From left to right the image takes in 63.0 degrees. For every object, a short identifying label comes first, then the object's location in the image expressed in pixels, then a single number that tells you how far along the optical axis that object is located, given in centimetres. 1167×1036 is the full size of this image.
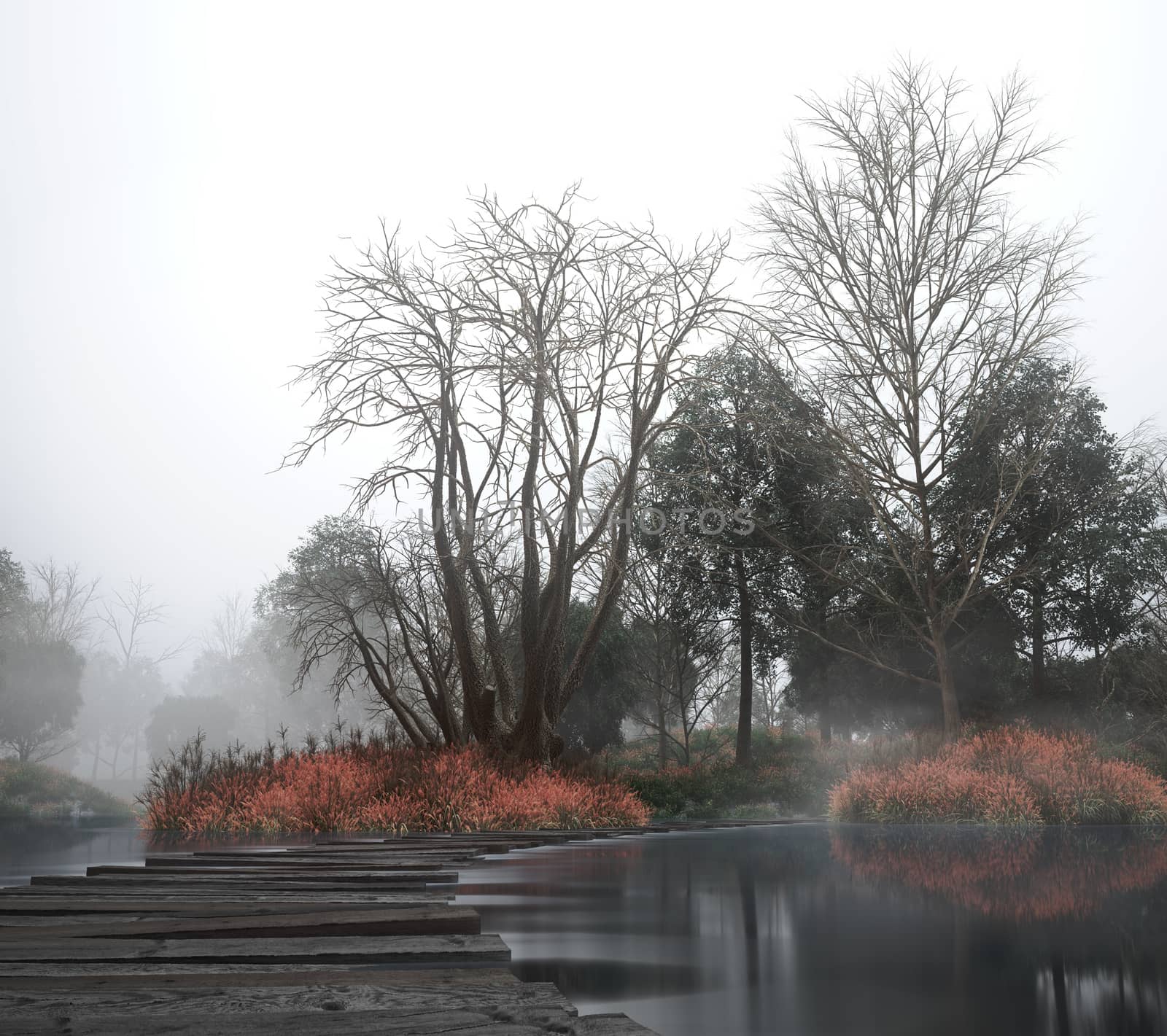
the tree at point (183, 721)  4300
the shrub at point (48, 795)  2444
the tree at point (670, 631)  2020
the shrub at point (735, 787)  1708
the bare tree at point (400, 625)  1380
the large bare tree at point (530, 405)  1258
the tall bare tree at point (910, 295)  1593
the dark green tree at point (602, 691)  2203
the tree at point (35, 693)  3155
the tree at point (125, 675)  4672
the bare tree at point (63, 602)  4112
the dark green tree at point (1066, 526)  1838
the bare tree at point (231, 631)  5738
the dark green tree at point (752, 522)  1898
